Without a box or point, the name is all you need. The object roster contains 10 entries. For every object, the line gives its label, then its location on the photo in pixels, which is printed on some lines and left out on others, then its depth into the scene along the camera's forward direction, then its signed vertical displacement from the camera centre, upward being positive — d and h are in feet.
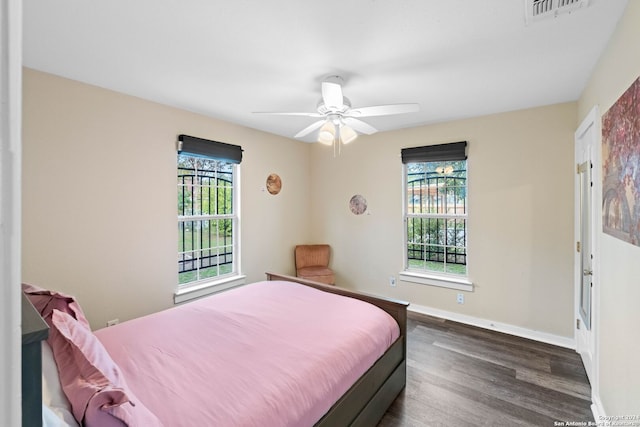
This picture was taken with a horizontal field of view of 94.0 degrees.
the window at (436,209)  11.96 +0.18
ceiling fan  7.16 +2.64
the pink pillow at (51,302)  4.93 -1.50
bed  3.74 -2.60
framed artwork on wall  4.64 +0.80
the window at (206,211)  10.83 +0.11
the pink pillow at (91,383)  3.22 -2.00
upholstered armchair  14.65 -2.28
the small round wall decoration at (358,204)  14.23 +0.46
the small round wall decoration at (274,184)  13.78 +1.42
